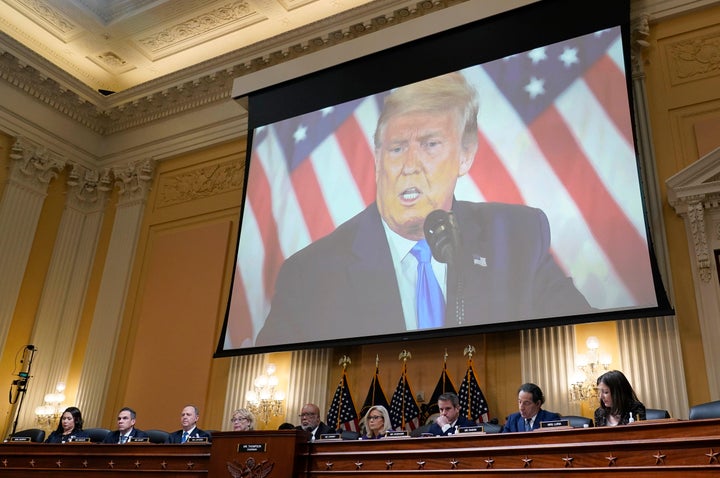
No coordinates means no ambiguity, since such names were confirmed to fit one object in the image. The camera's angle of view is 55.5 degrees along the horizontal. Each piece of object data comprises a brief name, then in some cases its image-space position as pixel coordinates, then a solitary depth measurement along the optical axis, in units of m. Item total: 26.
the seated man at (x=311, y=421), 5.93
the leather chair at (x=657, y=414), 4.46
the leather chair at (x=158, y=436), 6.36
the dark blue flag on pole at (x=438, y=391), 6.38
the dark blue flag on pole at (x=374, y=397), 6.71
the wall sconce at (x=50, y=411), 8.76
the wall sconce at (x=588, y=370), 5.76
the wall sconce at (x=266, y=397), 7.39
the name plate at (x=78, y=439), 5.73
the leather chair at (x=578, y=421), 4.76
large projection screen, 5.92
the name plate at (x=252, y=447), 4.40
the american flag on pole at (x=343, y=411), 6.70
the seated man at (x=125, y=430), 6.14
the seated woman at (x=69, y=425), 6.59
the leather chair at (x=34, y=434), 7.08
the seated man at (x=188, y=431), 6.09
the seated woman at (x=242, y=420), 5.91
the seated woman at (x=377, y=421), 5.46
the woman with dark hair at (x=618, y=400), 3.93
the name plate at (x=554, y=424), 3.75
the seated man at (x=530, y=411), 4.62
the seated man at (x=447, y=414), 4.96
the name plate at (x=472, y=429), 4.14
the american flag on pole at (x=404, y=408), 6.39
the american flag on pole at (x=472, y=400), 6.09
